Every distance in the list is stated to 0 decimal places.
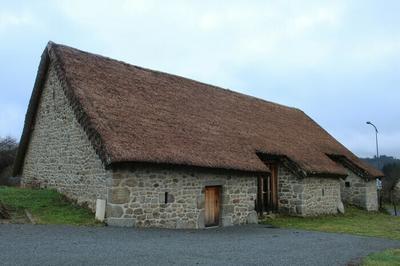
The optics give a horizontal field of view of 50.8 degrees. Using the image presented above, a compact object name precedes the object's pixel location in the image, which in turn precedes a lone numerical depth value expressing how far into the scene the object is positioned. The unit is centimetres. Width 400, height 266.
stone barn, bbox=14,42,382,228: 1163
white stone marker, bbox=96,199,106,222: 1124
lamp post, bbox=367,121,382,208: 2351
